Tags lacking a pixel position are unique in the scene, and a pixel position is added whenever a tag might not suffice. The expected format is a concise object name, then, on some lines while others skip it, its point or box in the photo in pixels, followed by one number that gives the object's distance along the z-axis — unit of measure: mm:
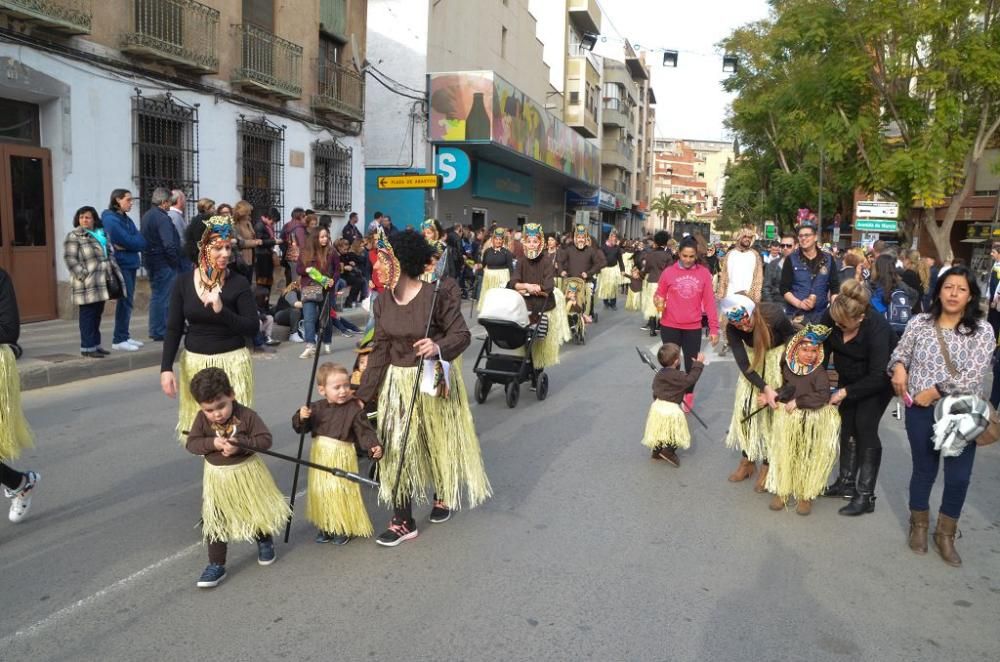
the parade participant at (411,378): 4594
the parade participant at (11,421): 4707
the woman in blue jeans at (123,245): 10648
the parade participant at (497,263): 11586
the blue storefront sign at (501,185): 29906
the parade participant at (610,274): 17344
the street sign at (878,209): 26609
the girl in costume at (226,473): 4031
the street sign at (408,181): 19156
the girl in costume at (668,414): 6449
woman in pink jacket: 7719
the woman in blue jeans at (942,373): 4559
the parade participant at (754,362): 5605
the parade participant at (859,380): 5090
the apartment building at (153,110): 12242
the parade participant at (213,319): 4676
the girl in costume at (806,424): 5297
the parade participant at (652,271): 14945
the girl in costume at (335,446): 4434
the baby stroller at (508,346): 8102
